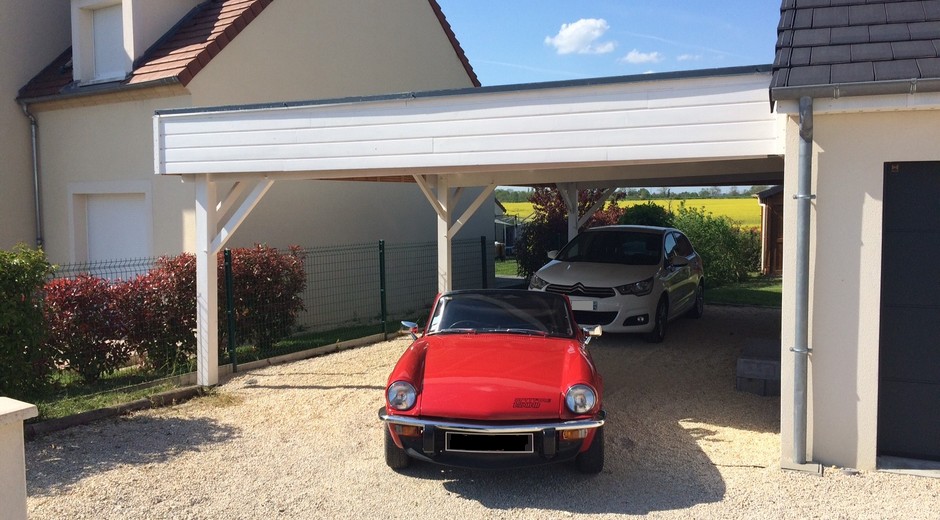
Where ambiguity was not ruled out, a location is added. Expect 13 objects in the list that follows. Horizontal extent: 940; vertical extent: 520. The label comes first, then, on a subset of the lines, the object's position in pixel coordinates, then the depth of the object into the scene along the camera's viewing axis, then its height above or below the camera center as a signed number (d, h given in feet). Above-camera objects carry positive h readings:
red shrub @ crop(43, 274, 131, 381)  26.48 -3.29
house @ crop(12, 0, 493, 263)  37.35 +6.83
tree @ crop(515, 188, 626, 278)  63.10 -0.27
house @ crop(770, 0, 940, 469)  17.24 -0.35
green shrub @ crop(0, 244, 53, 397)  22.68 -2.56
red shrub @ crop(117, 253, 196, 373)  28.48 -3.07
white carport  19.03 +2.67
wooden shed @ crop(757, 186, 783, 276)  77.10 -0.76
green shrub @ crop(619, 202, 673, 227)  65.41 +0.95
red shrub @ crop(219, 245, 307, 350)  32.12 -2.67
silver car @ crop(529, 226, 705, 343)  33.58 -2.23
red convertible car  16.29 -3.83
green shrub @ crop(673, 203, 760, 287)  65.36 -1.45
